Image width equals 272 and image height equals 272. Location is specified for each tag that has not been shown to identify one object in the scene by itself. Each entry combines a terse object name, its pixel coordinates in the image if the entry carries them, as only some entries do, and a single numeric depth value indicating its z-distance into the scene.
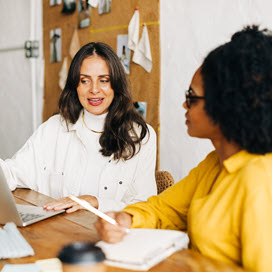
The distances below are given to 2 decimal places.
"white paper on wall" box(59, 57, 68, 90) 3.92
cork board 2.99
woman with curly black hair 0.83
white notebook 0.84
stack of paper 0.96
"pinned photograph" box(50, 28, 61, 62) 4.04
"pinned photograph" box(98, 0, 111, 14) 3.38
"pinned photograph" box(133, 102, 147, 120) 3.12
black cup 0.66
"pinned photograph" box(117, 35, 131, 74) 3.21
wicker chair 1.92
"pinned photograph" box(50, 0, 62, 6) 4.01
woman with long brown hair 1.94
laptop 1.17
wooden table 0.88
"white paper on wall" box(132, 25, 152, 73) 2.99
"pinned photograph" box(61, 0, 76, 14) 3.83
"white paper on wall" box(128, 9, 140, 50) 3.05
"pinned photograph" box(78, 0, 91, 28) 3.63
